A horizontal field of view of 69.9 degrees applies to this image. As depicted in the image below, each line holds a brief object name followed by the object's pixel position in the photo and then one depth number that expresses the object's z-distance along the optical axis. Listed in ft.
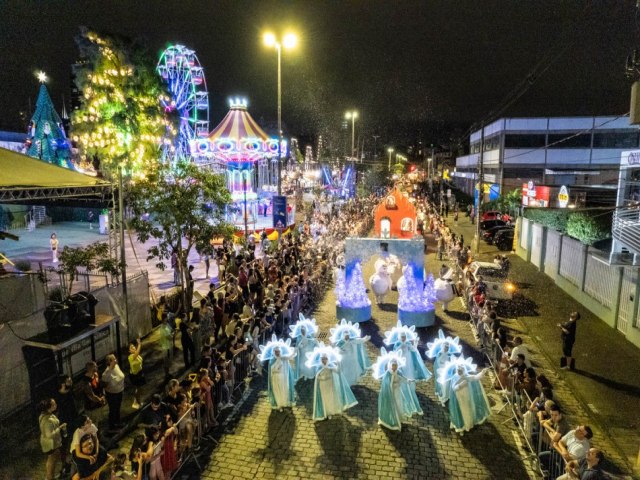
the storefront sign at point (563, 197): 89.30
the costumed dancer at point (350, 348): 30.55
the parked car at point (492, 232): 92.17
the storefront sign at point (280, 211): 61.75
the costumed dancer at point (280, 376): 27.58
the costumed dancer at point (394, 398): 25.50
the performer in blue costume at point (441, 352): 29.50
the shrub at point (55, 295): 35.96
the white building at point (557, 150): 128.77
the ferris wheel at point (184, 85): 87.61
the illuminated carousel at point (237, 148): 86.89
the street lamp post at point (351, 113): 124.95
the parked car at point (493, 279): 50.24
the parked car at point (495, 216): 102.22
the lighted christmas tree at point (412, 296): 41.88
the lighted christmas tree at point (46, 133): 102.73
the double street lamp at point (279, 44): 49.96
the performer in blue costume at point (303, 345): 31.40
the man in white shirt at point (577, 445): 19.25
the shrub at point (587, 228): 65.36
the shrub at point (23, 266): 41.25
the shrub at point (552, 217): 78.19
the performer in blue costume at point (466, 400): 25.30
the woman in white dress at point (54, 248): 66.08
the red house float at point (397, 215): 58.23
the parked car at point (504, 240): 87.01
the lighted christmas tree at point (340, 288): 43.50
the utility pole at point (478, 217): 83.71
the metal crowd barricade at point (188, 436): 22.09
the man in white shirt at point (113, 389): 25.34
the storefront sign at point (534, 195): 94.63
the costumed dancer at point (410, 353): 30.37
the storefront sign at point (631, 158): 58.98
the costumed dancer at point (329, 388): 26.37
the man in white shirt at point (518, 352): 28.25
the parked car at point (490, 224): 99.71
